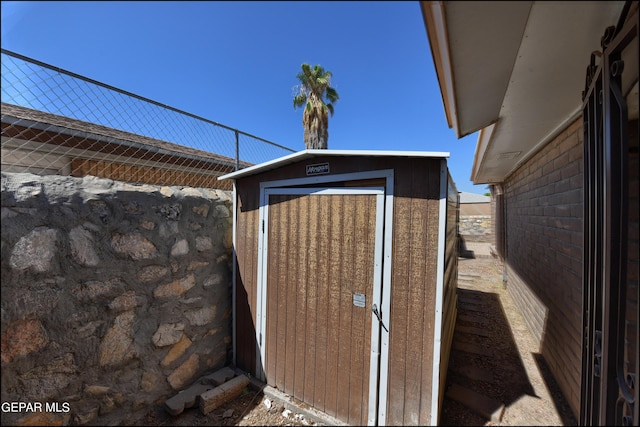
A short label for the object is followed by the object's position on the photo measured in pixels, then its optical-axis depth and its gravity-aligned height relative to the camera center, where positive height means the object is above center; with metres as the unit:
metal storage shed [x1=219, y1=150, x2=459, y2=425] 1.79 -0.61
